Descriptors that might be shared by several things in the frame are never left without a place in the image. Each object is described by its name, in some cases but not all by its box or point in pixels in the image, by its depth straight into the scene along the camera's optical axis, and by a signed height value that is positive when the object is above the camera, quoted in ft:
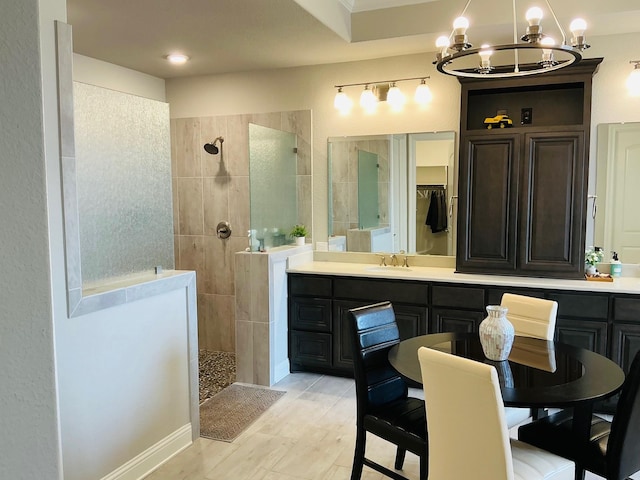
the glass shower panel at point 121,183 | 7.98 +0.40
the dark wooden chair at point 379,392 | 7.73 -3.10
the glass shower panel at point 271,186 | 13.19 +0.56
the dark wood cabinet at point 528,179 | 11.90 +0.62
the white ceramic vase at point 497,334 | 7.58 -1.93
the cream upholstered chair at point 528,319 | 9.17 -2.12
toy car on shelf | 12.51 +2.05
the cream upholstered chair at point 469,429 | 5.64 -2.59
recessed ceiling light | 13.88 +4.12
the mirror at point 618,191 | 12.19 +0.33
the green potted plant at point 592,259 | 12.20 -1.31
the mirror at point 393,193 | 13.91 +0.36
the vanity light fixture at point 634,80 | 11.82 +2.88
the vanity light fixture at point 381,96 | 13.73 +3.03
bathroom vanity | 11.01 -2.37
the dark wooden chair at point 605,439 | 6.31 -3.26
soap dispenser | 12.28 -1.51
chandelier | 6.95 +2.29
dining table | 6.41 -2.39
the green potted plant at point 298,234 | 14.99 -0.83
